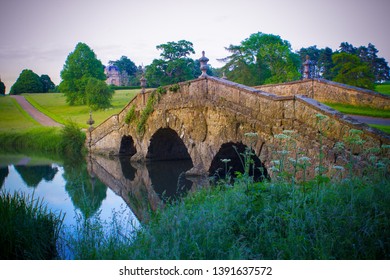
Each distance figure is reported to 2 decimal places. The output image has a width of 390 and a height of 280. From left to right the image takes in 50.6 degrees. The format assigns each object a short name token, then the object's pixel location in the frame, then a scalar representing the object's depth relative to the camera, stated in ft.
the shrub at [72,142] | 67.87
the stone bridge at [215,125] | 24.48
